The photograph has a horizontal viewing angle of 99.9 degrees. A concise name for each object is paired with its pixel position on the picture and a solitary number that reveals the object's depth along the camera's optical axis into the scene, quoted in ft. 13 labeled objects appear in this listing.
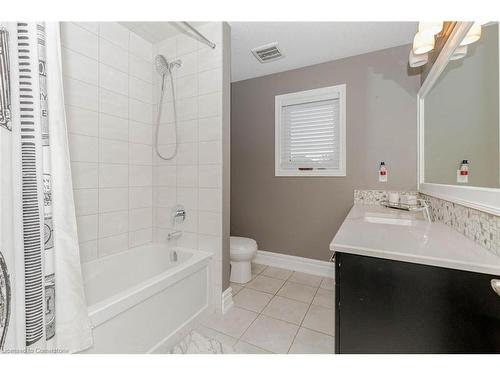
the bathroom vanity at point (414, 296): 2.11
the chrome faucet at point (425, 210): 4.54
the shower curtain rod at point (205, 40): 4.90
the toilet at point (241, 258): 6.61
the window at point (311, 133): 7.18
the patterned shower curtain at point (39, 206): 2.27
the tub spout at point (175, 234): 5.73
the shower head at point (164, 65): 5.76
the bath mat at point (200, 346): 4.10
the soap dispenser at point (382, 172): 6.52
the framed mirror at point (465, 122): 2.66
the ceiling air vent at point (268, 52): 6.48
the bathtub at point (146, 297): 3.31
